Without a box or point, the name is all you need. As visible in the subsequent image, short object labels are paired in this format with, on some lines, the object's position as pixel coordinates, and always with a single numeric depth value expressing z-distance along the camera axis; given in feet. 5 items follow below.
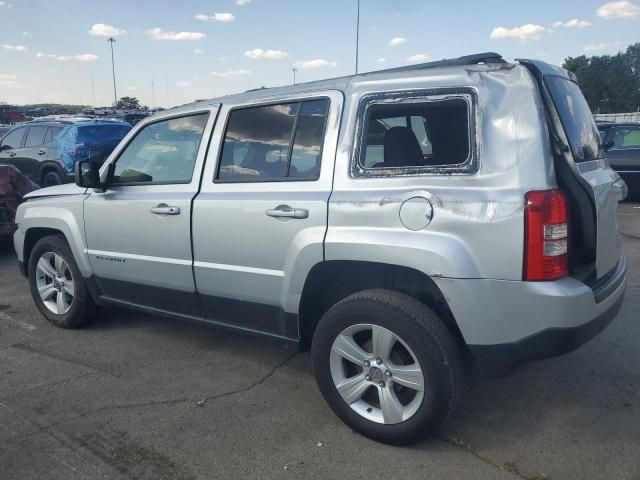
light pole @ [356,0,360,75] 54.90
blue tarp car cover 34.71
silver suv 8.04
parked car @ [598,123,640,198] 33.88
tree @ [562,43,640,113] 215.10
